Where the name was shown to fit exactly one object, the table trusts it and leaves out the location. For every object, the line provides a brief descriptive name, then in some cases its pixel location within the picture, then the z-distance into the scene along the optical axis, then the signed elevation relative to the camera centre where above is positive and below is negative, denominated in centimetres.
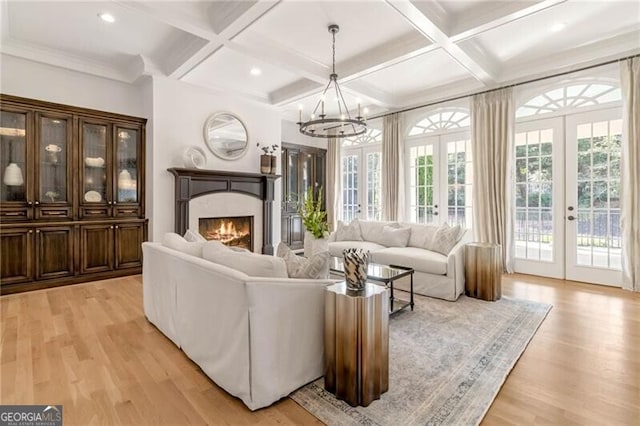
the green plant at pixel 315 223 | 357 -13
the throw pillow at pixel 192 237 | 313 -25
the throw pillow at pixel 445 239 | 410 -37
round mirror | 540 +134
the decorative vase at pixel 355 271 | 186 -35
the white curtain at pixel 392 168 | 638 +86
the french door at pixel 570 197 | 429 +20
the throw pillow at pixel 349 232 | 534 -35
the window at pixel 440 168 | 568 +80
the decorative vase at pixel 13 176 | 393 +45
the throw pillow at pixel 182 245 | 267 -29
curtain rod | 415 +195
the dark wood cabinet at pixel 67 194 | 396 +25
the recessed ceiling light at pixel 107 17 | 339 +210
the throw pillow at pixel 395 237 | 476 -39
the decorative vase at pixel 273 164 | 607 +90
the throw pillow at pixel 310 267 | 211 -37
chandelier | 329 +96
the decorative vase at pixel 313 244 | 356 -37
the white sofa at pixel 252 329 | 179 -72
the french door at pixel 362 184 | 718 +64
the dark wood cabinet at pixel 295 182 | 710 +67
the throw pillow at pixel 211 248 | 236 -28
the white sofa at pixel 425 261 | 373 -63
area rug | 177 -110
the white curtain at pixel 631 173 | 396 +47
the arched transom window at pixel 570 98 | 430 +161
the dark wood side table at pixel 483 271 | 370 -72
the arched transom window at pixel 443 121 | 569 +167
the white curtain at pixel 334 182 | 773 +71
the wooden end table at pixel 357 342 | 178 -75
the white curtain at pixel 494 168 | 496 +68
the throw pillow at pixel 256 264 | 199 -34
